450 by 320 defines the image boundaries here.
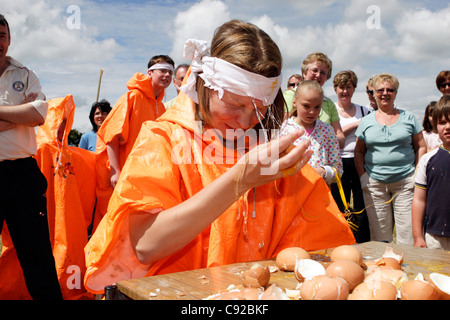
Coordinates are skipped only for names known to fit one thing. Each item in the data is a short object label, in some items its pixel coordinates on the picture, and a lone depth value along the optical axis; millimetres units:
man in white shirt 3088
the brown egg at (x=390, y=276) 1308
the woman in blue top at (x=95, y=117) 6148
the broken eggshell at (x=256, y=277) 1299
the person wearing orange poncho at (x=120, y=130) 4398
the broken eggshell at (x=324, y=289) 1183
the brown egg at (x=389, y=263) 1500
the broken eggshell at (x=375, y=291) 1155
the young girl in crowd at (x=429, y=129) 5102
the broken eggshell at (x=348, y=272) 1335
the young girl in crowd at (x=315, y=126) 4062
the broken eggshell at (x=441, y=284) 1232
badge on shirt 3258
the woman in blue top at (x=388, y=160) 4555
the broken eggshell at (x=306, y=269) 1397
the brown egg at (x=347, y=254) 1546
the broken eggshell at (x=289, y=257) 1532
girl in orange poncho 1606
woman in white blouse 5054
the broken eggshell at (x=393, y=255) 1631
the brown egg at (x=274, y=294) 1146
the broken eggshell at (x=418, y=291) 1172
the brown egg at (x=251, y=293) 1160
